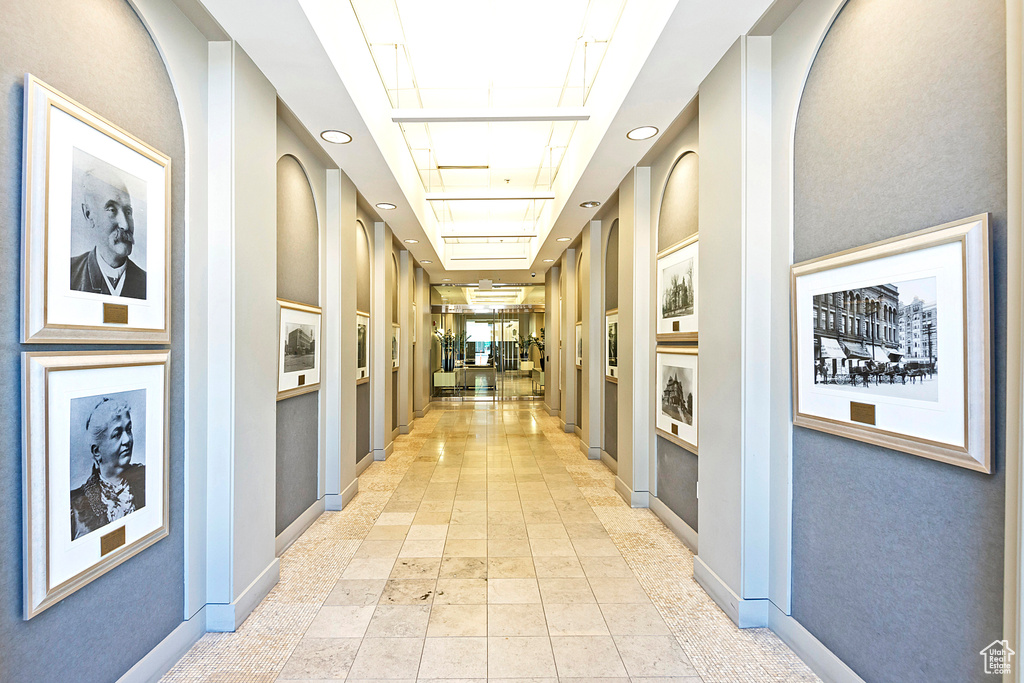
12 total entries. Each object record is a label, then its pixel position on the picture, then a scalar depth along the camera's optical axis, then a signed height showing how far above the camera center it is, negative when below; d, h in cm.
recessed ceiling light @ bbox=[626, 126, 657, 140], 395 +179
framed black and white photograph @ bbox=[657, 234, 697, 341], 388 +47
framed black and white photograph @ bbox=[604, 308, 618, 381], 624 +3
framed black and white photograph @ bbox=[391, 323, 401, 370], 853 +5
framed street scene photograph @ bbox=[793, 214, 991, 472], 164 +1
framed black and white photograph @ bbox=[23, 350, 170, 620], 176 -50
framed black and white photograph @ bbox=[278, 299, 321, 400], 392 -3
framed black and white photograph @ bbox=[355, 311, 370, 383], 610 +0
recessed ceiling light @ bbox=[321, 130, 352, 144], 402 +178
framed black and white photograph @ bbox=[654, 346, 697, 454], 389 -44
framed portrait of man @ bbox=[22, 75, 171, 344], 175 +49
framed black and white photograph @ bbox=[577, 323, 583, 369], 840 +2
